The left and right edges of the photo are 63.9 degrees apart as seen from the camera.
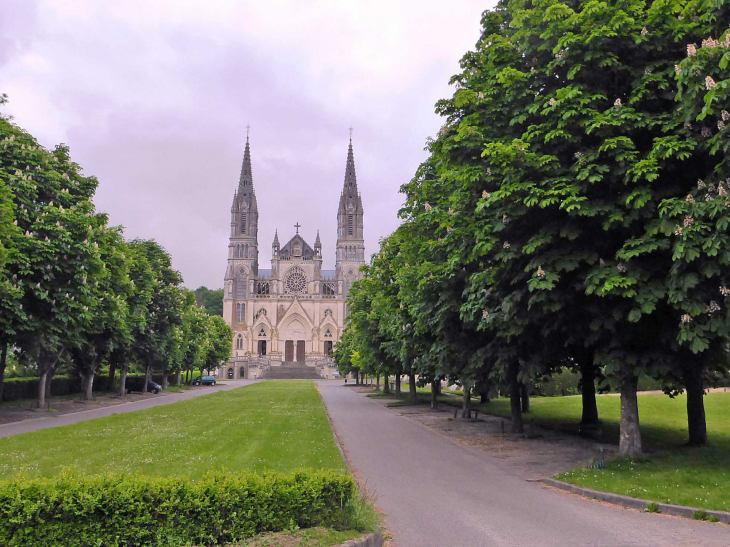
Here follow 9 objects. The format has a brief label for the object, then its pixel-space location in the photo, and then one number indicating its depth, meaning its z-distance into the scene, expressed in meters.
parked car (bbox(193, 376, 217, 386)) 69.31
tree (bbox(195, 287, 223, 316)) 151.00
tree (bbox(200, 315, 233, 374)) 66.36
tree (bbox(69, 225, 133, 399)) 24.09
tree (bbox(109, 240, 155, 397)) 33.12
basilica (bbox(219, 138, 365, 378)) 109.62
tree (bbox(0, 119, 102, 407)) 20.94
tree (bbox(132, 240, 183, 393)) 39.91
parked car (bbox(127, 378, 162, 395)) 48.34
